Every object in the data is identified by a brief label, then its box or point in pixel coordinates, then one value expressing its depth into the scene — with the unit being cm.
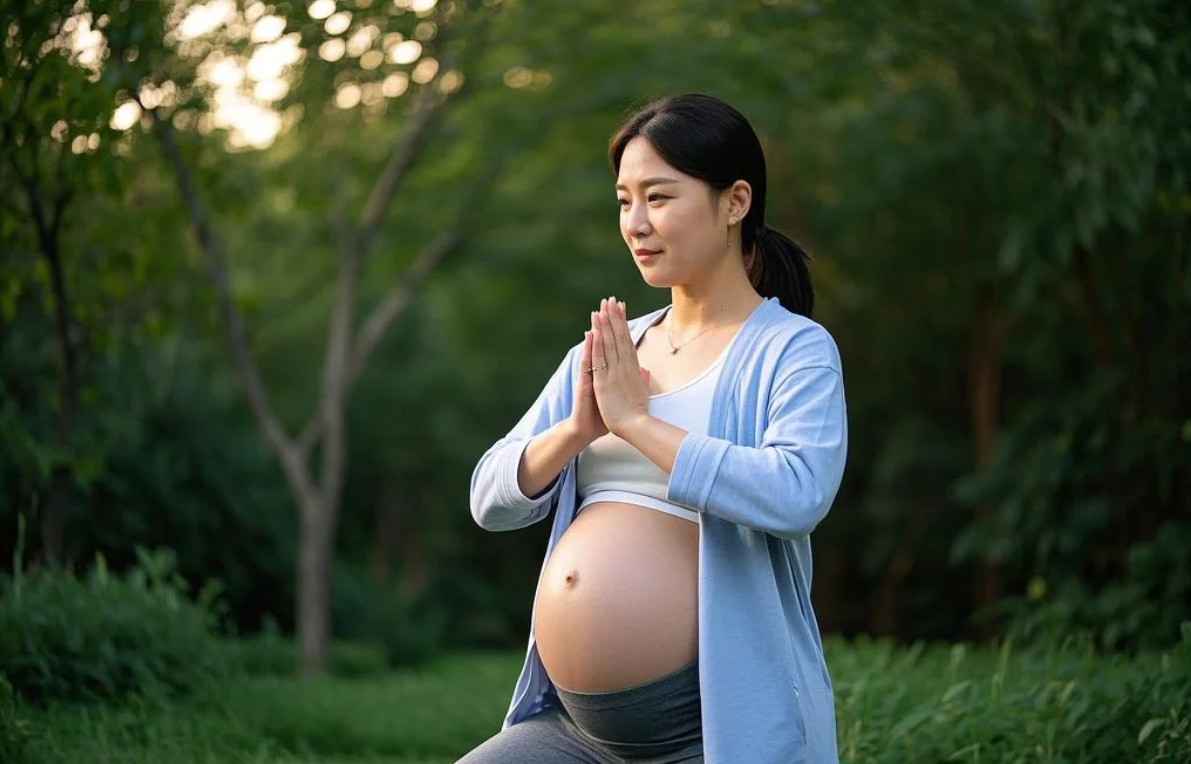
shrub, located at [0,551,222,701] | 399
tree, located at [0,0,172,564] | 411
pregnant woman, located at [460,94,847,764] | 207
